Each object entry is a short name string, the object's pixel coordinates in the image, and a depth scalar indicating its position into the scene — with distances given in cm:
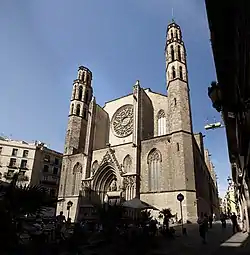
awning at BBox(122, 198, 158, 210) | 1588
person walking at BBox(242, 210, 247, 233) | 1354
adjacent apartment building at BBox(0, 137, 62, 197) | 3784
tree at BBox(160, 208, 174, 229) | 1340
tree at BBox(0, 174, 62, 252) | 416
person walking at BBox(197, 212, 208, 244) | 1024
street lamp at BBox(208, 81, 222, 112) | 418
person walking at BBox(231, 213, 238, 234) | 1359
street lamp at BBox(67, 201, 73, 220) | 2625
